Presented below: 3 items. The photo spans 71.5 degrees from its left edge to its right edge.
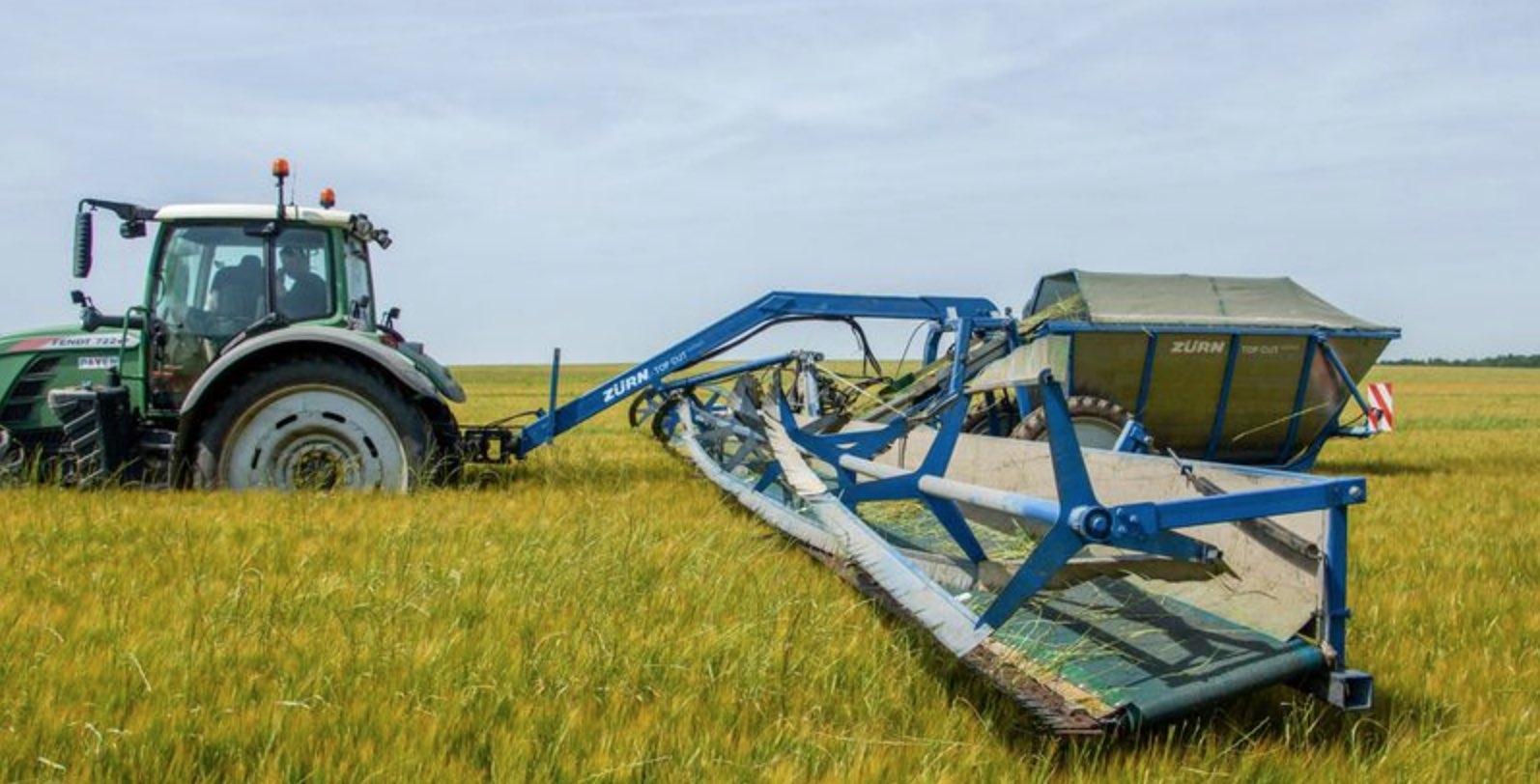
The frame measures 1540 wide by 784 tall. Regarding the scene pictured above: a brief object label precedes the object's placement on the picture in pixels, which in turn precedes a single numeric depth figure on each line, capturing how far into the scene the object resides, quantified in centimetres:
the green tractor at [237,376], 616
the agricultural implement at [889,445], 255
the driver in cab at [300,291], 678
